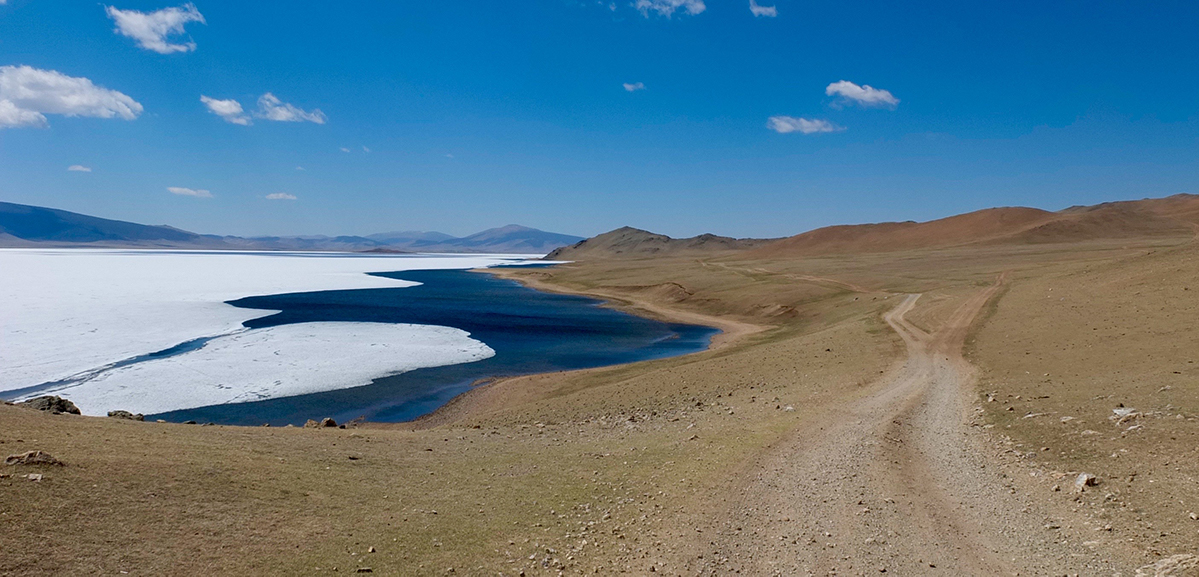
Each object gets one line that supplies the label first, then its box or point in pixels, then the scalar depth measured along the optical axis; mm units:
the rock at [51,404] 13445
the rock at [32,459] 7620
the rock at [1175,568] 6864
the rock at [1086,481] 9719
